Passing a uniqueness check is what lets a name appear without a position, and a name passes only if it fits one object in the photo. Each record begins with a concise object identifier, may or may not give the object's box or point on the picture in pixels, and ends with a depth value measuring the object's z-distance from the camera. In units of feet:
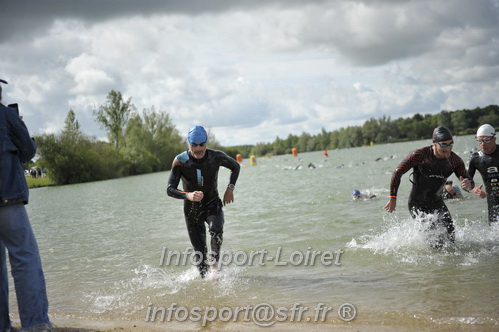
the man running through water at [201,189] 22.44
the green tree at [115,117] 280.92
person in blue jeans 13.93
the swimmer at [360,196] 53.78
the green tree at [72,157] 216.33
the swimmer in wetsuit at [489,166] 25.71
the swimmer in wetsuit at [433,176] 24.32
